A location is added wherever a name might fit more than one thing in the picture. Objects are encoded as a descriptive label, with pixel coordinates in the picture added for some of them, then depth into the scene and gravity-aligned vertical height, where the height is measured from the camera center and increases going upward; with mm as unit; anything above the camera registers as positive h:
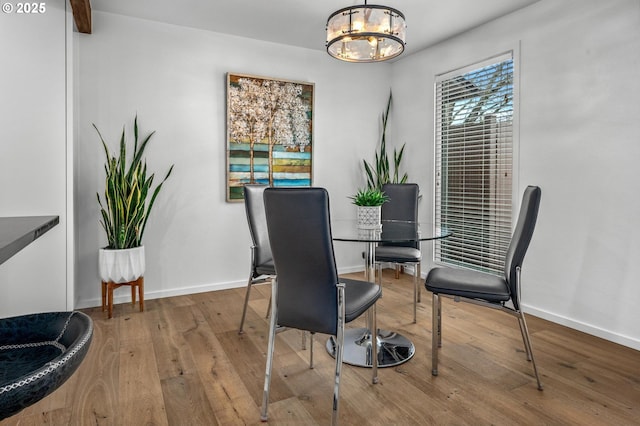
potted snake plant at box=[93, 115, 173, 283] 3119 -127
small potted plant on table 2613 -31
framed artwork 3895 +740
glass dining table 2271 -908
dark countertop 974 -87
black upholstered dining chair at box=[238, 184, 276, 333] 2746 -246
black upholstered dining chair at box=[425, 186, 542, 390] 2057 -441
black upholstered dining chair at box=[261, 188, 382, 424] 1659 -297
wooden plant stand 3115 -723
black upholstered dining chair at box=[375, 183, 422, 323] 3061 -93
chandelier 2293 +1053
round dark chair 752 -347
